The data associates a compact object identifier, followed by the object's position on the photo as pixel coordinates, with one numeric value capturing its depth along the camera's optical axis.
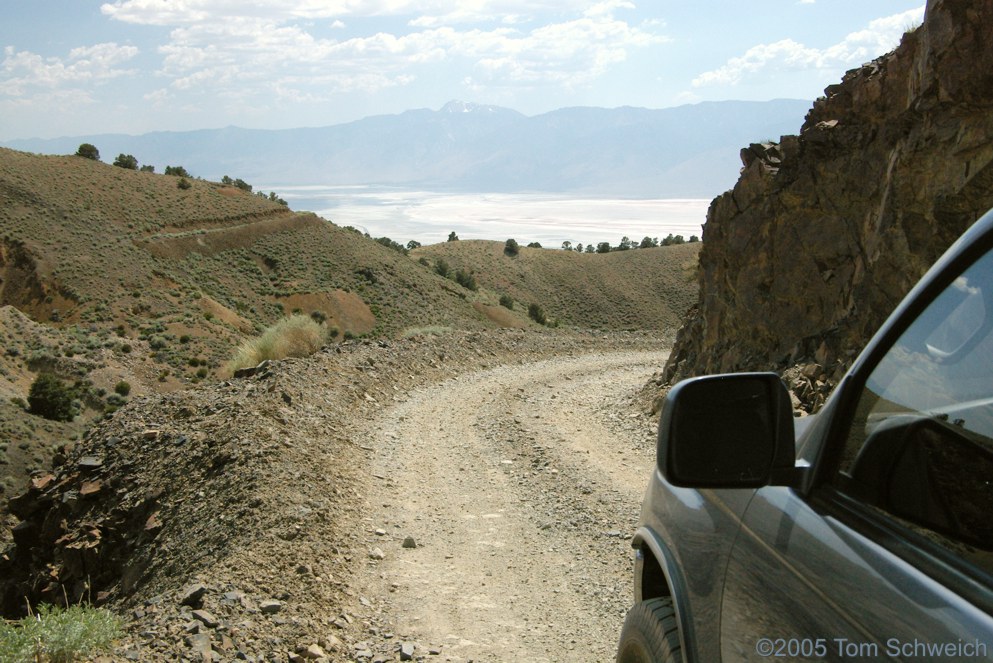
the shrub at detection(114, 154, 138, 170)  74.12
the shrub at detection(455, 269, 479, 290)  67.12
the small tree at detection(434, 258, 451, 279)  69.00
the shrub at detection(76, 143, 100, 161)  71.01
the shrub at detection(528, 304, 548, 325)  61.07
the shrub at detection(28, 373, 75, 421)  27.59
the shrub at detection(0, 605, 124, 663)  5.28
